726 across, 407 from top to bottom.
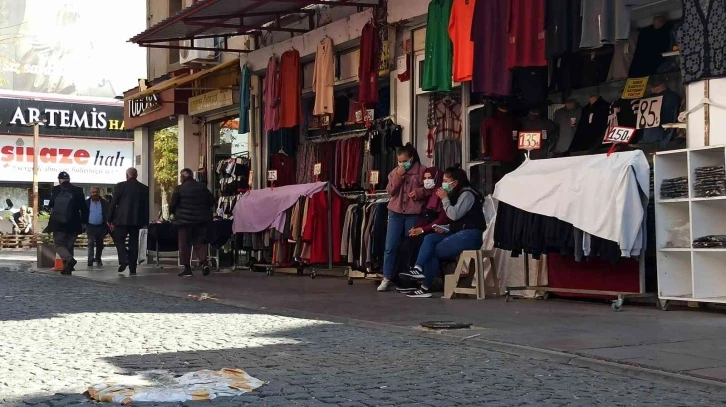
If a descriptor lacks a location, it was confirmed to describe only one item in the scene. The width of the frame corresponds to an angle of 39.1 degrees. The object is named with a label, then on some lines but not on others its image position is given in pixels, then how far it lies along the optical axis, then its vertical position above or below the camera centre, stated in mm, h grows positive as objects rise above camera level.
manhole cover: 9297 -827
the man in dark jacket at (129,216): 18891 +369
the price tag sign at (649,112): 12383 +1491
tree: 26469 +2006
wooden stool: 12469 -514
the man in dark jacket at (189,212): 18016 +417
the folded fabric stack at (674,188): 10602 +473
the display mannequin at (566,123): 13852 +1514
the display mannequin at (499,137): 14117 +1342
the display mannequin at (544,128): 13992 +1456
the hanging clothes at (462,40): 13969 +2683
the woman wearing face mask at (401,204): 13766 +415
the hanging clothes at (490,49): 13539 +2465
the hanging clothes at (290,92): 18734 +2647
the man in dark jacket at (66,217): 18953 +357
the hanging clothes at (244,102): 20375 +2662
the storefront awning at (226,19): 16609 +3823
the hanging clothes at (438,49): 14539 +2654
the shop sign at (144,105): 25714 +3442
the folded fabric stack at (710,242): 10280 -89
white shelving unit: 10430 -6
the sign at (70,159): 45281 +3604
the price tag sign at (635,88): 12750 +1830
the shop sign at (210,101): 21766 +2983
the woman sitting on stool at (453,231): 12852 +44
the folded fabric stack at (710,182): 10234 +521
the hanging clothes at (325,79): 17625 +2694
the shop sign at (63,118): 44812 +5419
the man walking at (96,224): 21828 +260
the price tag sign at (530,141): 12234 +1123
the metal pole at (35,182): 40062 +2126
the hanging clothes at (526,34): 12930 +2563
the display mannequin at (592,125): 13211 +1413
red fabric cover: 11148 -459
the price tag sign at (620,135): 11070 +1074
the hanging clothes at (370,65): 16312 +2711
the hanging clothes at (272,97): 19078 +2584
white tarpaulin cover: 10570 +456
